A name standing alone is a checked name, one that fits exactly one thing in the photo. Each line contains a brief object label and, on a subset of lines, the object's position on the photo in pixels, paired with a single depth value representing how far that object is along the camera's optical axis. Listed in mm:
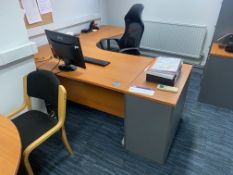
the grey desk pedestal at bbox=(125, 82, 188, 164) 1490
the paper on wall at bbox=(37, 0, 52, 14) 2496
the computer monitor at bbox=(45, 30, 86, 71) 1709
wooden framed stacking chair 1461
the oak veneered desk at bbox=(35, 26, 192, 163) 1496
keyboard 2035
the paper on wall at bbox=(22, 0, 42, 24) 2318
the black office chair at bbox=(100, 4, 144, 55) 2594
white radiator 3232
